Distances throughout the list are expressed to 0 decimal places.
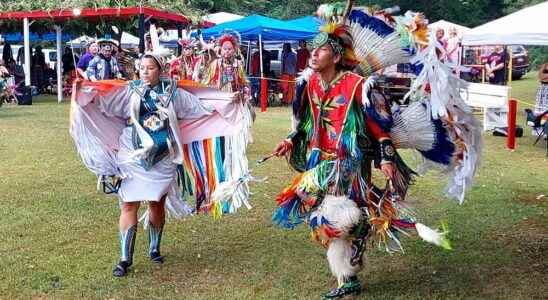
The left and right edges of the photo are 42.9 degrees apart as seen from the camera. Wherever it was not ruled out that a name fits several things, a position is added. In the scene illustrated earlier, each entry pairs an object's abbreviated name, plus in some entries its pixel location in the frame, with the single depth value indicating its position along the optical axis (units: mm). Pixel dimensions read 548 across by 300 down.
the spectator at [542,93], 11867
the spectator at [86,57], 11629
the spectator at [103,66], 10062
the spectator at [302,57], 19516
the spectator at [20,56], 24112
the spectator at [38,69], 23047
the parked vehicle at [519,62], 26562
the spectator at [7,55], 19845
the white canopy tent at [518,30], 8711
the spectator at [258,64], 20312
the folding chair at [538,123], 11074
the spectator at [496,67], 18281
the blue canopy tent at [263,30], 17688
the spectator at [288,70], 19156
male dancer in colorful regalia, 4242
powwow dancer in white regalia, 4879
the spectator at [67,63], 23688
